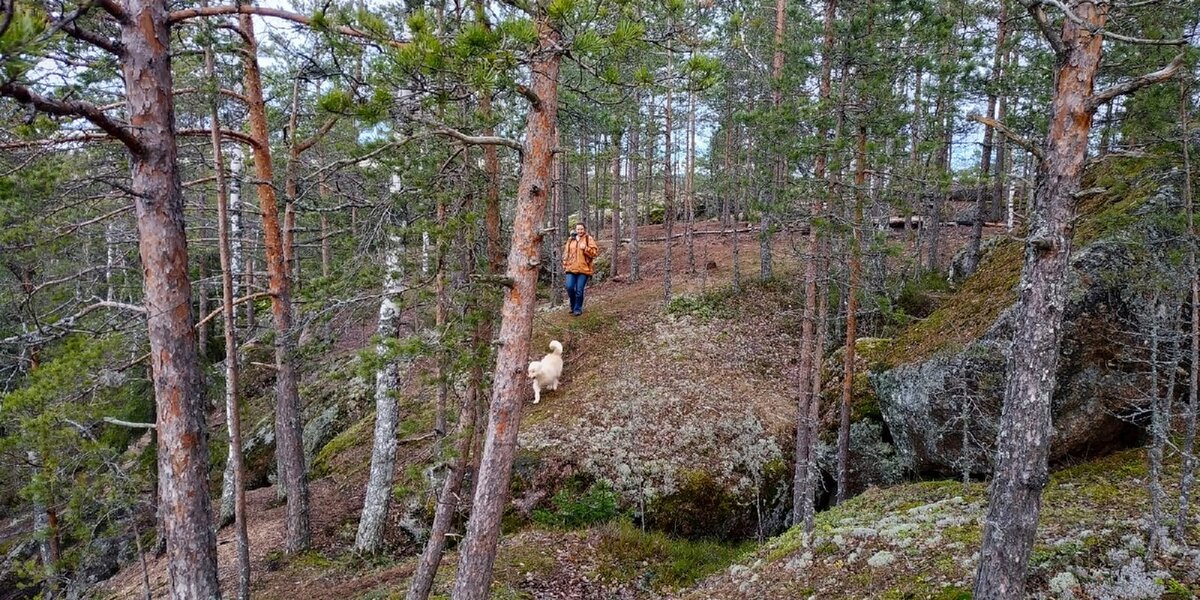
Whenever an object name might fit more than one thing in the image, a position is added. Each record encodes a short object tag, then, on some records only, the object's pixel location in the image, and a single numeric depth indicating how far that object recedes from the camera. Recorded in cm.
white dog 1105
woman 1227
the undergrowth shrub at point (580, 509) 891
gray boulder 623
